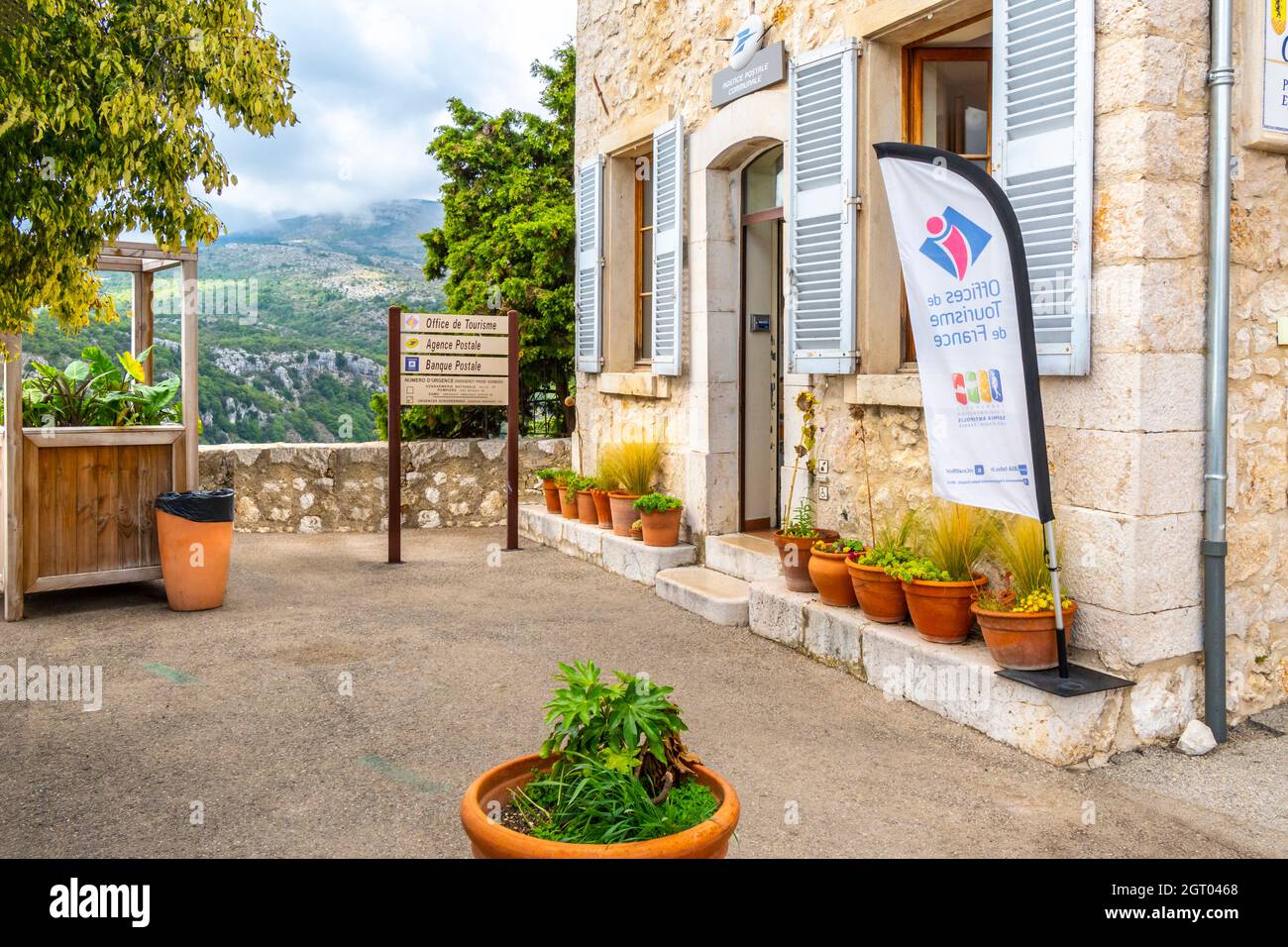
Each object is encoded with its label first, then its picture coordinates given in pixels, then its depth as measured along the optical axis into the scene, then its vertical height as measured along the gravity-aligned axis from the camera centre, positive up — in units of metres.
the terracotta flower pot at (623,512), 7.50 -0.59
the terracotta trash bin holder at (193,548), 6.18 -0.69
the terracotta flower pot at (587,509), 8.06 -0.61
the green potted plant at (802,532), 5.59 -0.55
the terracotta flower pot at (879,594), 4.75 -0.74
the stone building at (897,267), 4.02 +0.79
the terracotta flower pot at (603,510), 7.89 -0.60
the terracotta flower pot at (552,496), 8.73 -0.55
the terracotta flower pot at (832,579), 5.11 -0.72
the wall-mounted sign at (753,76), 6.15 +2.08
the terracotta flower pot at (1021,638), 4.01 -0.79
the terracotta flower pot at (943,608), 4.43 -0.74
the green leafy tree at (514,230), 11.02 +2.10
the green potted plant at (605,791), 2.14 -0.79
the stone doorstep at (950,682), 3.88 -1.02
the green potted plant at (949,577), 4.44 -0.62
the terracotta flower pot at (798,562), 5.58 -0.69
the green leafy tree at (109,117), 3.12 +0.93
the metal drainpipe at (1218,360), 4.01 +0.26
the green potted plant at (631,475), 7.55 -0.34
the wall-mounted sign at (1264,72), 4.07 +1.35
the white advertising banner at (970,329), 3.81 +0.37
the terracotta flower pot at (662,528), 7.12 -0.66
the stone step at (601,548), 7.05 -0.84
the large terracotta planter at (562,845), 2.08 -0.81
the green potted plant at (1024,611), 4.02 -0.68
